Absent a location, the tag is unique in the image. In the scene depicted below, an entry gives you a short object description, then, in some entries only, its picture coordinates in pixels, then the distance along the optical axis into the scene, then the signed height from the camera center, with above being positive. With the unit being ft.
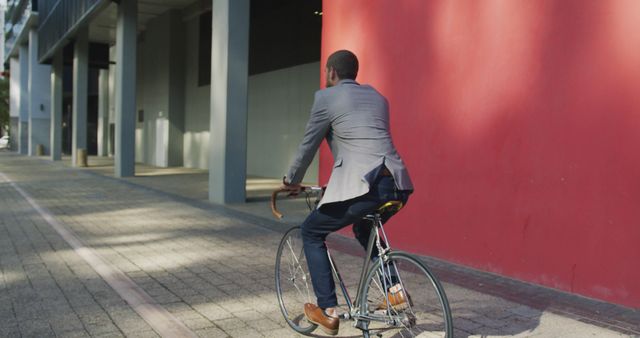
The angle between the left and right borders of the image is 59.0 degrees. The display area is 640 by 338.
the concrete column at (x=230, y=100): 37.52 +2.44
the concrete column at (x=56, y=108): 99.30 +4.06
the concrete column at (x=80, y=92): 81.41 +5.72
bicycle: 9.57 -2.83
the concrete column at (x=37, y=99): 128.67 +7.37
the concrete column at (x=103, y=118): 124.88 +3.21
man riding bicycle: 10.26 -0.53
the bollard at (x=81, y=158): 81.30 -3.86
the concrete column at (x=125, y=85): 59.31 +5.07
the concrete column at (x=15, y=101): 155.53 +7.89
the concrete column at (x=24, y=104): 138.62 +6.73
